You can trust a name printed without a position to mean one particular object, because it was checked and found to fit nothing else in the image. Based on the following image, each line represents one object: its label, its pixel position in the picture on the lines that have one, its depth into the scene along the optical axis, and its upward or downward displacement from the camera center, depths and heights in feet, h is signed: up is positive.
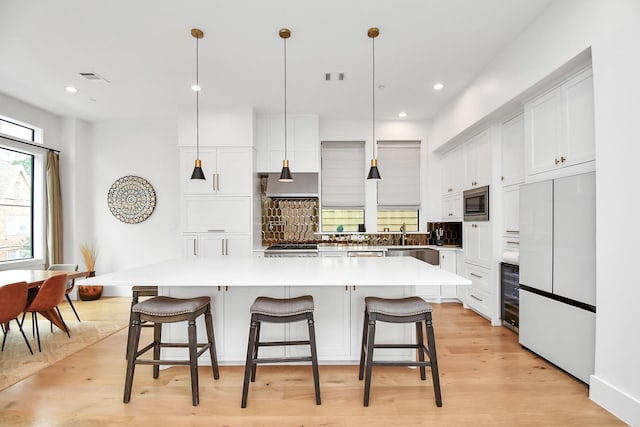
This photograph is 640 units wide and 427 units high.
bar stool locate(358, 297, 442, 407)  7.07 -2.29
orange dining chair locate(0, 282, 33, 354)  9.40 -2.56
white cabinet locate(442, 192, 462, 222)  15.96 +0.32
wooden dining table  10.87 -2.28
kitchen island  8.85 -2.69
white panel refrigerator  7.79 -1.54
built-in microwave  13.28 +0.41
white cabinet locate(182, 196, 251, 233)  16.12 -0.01
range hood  17.34 +1.42
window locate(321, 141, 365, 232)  18.62 +2.10
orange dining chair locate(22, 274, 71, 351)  10.69 -2.77
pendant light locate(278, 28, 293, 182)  9.78 +5.35
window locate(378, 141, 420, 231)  18.54 +2.10
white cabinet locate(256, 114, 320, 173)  17.44 +3.55
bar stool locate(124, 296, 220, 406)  7.25 -2.37
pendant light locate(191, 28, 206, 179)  9.80 +5.02
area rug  9.14 -4.43
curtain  16.76 -0.08
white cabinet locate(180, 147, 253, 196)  16.15 +2.20
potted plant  17.61 -3.37
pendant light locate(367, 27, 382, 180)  9.77 +5.38
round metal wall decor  18.67 +0.71
